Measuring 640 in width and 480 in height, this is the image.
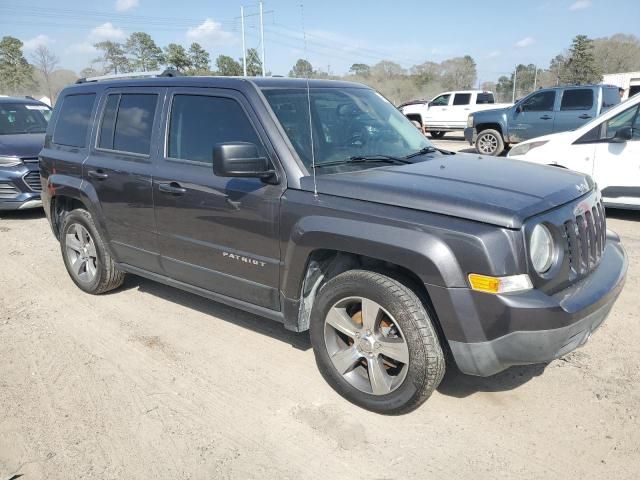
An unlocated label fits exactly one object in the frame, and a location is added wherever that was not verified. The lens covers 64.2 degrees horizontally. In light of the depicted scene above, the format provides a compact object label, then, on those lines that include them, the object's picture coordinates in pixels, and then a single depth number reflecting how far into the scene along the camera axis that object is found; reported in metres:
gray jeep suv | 2.51
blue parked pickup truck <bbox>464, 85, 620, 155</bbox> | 12.63
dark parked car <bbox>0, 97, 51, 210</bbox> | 8.33
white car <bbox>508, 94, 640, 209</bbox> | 6.86
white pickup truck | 19.75
